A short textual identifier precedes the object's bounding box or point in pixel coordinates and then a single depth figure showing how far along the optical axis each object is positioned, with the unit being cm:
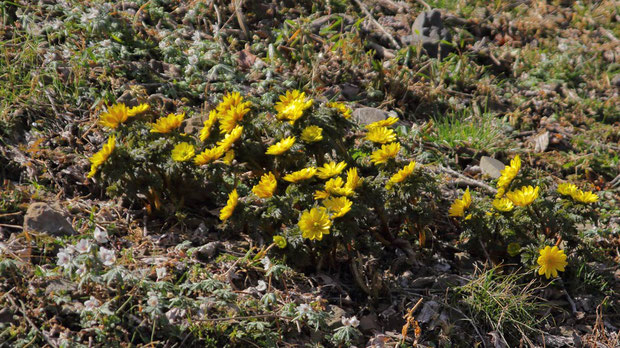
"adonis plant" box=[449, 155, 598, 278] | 638
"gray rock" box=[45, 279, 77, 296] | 530
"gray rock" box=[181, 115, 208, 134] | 745
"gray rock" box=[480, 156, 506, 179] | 837
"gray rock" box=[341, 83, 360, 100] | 941
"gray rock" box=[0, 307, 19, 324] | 508
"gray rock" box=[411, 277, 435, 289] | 645
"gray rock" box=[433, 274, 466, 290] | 642
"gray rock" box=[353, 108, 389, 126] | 876
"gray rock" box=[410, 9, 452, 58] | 1061
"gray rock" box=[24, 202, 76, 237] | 587
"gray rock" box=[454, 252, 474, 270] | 683
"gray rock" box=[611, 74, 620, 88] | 1077
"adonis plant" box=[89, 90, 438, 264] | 585
